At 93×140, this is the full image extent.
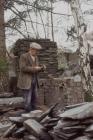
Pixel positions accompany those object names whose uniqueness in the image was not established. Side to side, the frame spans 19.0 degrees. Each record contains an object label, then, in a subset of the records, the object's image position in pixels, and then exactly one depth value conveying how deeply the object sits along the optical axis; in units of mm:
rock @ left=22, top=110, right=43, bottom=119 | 5205
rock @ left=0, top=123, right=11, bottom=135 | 5554
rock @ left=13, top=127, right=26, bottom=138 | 5082
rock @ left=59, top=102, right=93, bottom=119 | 4104
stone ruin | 6816
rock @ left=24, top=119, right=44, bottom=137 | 4608
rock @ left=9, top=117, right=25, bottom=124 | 5229
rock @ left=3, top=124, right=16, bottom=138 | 5229
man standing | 6182
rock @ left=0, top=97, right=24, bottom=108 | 6825
